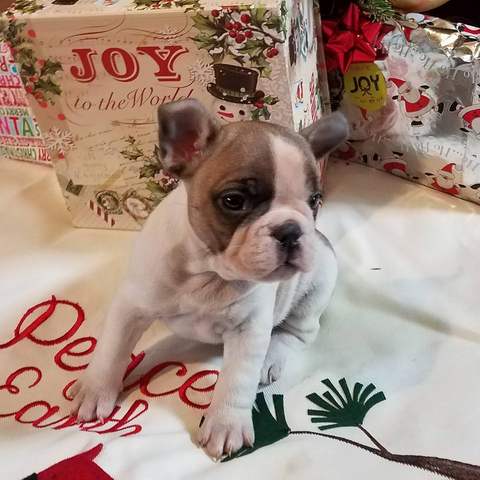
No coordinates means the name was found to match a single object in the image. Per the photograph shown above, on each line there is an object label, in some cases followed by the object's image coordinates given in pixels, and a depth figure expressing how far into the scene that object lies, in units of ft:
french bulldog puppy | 2.64
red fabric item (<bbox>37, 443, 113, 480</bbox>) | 2.68
